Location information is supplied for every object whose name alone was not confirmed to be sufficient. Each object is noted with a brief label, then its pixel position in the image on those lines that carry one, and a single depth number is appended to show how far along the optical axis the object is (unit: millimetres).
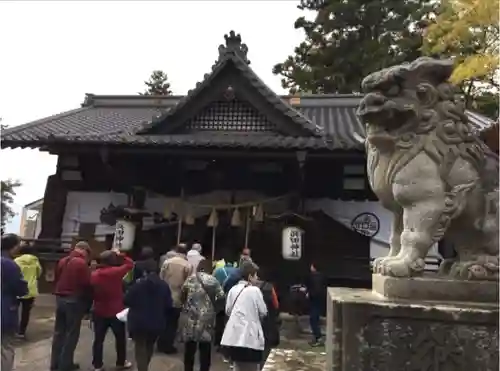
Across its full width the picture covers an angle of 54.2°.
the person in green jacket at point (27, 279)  7489
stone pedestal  2928
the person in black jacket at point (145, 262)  5900
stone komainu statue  3184
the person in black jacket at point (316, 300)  8173
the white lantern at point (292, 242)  9891
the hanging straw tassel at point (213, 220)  10531
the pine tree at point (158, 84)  35688
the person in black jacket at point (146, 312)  5484
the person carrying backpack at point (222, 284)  6730
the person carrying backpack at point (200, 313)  5598
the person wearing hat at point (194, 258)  7265
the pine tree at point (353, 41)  19797
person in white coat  4965
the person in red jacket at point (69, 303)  5852
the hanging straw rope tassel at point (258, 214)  10453
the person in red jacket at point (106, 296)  5902
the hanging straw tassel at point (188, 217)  10680
